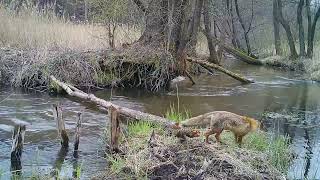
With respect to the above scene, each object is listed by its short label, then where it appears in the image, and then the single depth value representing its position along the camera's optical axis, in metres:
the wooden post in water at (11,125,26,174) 6.62
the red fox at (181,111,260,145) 7.06
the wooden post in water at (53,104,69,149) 7.48
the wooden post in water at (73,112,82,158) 7.41
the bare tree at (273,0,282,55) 26.78
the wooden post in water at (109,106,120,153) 7.08
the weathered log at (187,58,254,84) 16.02
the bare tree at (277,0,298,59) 24.28
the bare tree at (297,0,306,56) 23.75
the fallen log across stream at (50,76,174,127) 8.00
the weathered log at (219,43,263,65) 24.98
